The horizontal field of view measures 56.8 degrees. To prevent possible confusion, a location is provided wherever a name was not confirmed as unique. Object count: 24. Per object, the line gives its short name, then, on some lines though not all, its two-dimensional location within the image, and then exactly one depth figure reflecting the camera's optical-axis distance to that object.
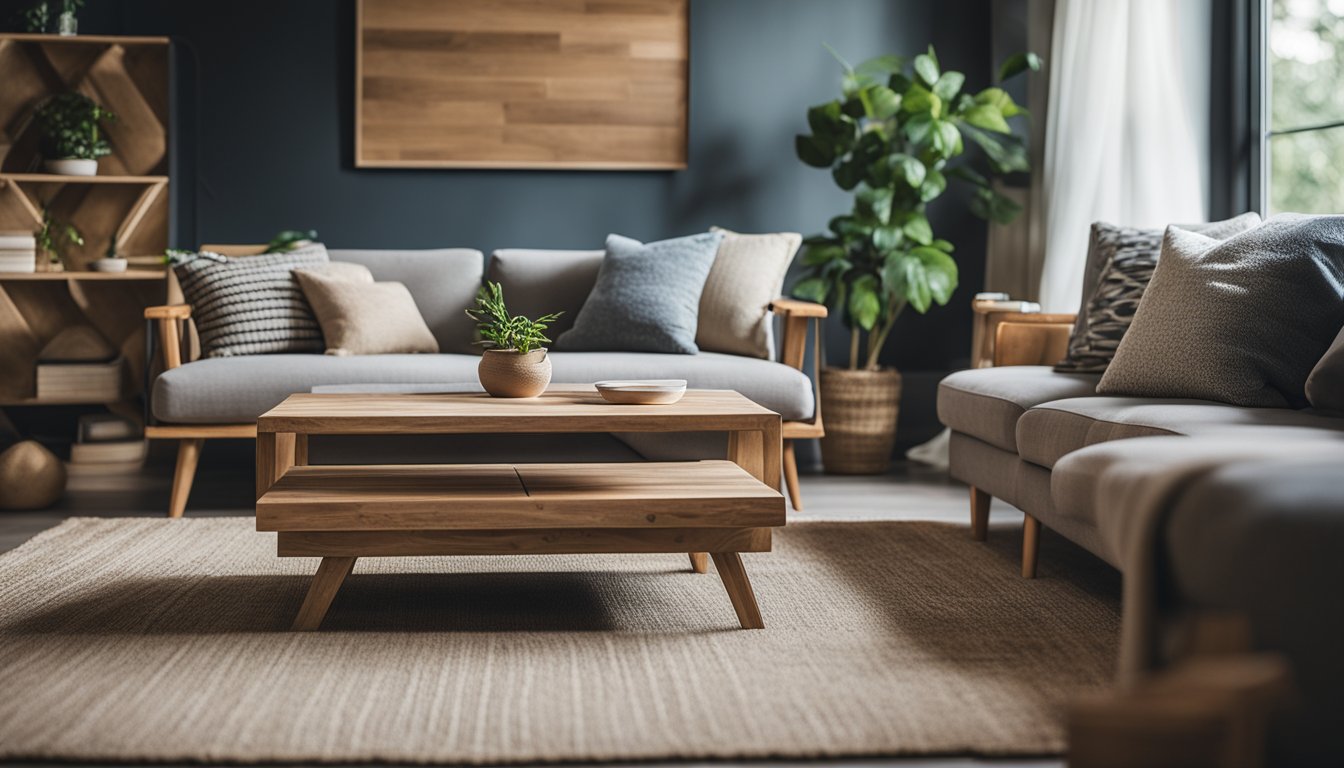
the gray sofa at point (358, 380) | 3.62
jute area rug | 1.81
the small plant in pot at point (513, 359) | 2.87
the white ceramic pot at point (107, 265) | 4.78
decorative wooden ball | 3.79
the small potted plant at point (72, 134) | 4.77
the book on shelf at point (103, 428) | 4.80
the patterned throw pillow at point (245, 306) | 4.00
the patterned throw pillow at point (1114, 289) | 3.25
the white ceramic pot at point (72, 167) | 4.74
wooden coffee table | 2.32
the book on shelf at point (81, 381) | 4.78
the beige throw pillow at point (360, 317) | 4.04
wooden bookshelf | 4.94
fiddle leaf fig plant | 4.62
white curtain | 4.27
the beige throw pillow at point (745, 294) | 4.18
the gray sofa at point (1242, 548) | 1.35
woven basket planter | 4.75
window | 3.82
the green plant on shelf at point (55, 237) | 4.91
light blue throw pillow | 4.07
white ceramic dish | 2.73
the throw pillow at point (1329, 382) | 2.45
